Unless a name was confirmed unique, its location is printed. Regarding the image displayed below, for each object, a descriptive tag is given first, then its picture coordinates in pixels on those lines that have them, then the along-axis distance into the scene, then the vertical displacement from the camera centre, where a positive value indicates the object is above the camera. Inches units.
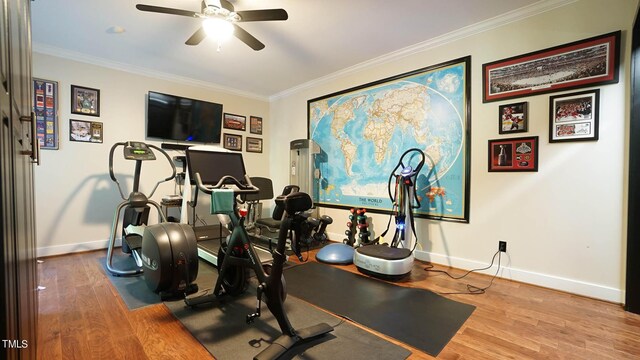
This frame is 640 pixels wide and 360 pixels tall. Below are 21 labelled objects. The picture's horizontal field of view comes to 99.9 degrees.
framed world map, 124.8 +21.1
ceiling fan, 92.8 +57.6
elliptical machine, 82.5 -26.2
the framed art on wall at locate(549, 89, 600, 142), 94.3 +21.7
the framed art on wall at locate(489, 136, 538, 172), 105.6 +8.8
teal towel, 79.5 -7.4
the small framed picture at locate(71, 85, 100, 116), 144.8 +40.9
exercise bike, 61.4 -25.9
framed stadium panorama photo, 92.4 +40.5
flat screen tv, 168.4 +37.7
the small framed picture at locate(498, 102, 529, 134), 107.6 +23.5
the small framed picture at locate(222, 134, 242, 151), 202.2 +25.7
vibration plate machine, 109.0 -31.6
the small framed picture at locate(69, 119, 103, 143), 144.9 +24.3
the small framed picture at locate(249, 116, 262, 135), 217.5 +41.3
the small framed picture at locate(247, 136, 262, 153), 216.2 +25.1
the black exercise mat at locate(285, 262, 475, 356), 73.0 -42.8
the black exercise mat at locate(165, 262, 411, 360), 63.9 -42.2
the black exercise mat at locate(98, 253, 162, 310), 89.9 -42.3
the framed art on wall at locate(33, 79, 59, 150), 135.0 +32.6
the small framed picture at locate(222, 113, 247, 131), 202.7 +41.2
